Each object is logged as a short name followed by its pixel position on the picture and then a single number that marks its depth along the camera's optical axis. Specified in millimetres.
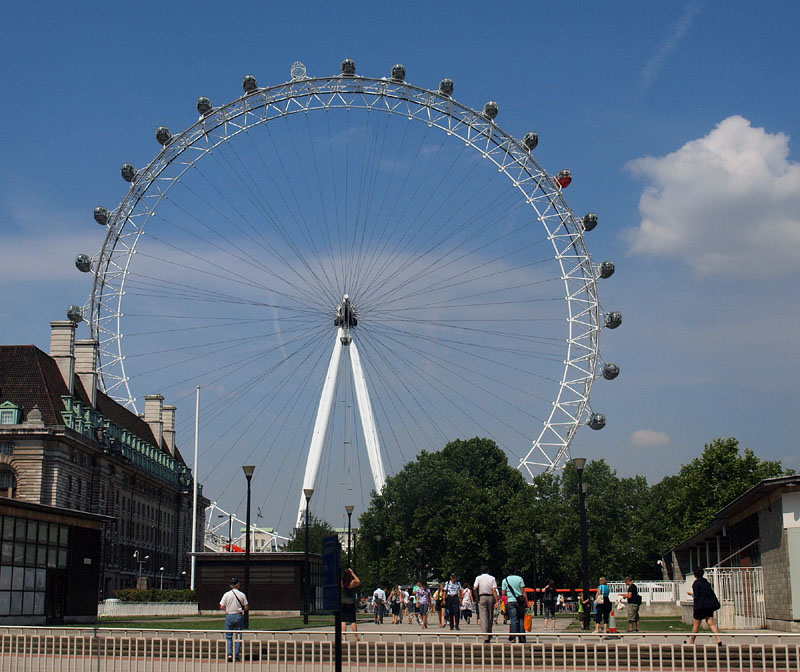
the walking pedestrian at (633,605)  36281
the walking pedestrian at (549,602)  52888
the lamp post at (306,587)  44462
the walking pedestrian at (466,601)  41969
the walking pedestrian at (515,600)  26812
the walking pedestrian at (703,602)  22578
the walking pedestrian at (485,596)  26000
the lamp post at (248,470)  43009
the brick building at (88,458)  70875
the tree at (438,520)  89188
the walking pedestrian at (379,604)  49812
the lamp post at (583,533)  34625
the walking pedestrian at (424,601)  43531
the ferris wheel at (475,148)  67000
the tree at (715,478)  87688
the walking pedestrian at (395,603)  52250
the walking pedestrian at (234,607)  24391
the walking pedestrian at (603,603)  35469
